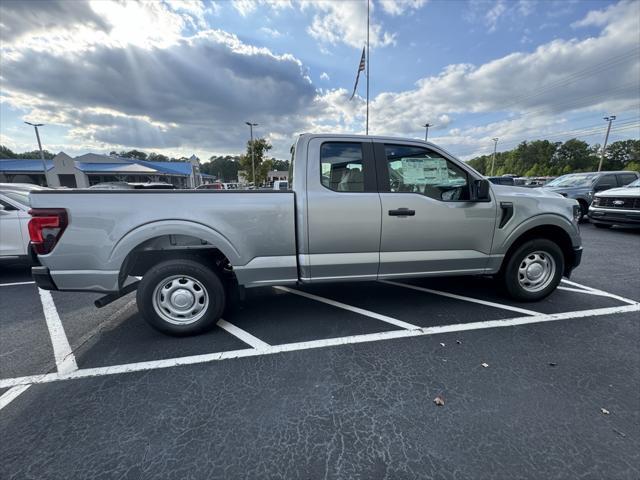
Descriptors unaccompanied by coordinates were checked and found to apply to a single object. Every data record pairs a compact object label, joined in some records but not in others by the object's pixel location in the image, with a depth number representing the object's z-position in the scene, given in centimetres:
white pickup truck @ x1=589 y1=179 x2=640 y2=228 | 820
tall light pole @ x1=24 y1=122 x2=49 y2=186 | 3501
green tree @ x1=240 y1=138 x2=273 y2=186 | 4456
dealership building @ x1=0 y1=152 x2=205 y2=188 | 4041
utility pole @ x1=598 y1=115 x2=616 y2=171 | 4071
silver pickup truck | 278
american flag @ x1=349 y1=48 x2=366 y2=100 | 1502
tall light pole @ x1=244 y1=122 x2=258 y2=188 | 4167
